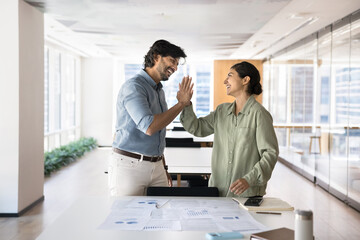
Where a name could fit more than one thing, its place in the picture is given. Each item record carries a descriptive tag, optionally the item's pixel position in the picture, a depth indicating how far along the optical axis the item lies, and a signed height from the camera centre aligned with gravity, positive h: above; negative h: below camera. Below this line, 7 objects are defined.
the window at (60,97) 10.59 +0.18
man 2.71 -0.16
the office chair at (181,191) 2.73 -0.52
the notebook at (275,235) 1.84 -0.53
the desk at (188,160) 4.09 -0.57
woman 2.57 -0.18
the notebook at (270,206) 2.35 -0.53
